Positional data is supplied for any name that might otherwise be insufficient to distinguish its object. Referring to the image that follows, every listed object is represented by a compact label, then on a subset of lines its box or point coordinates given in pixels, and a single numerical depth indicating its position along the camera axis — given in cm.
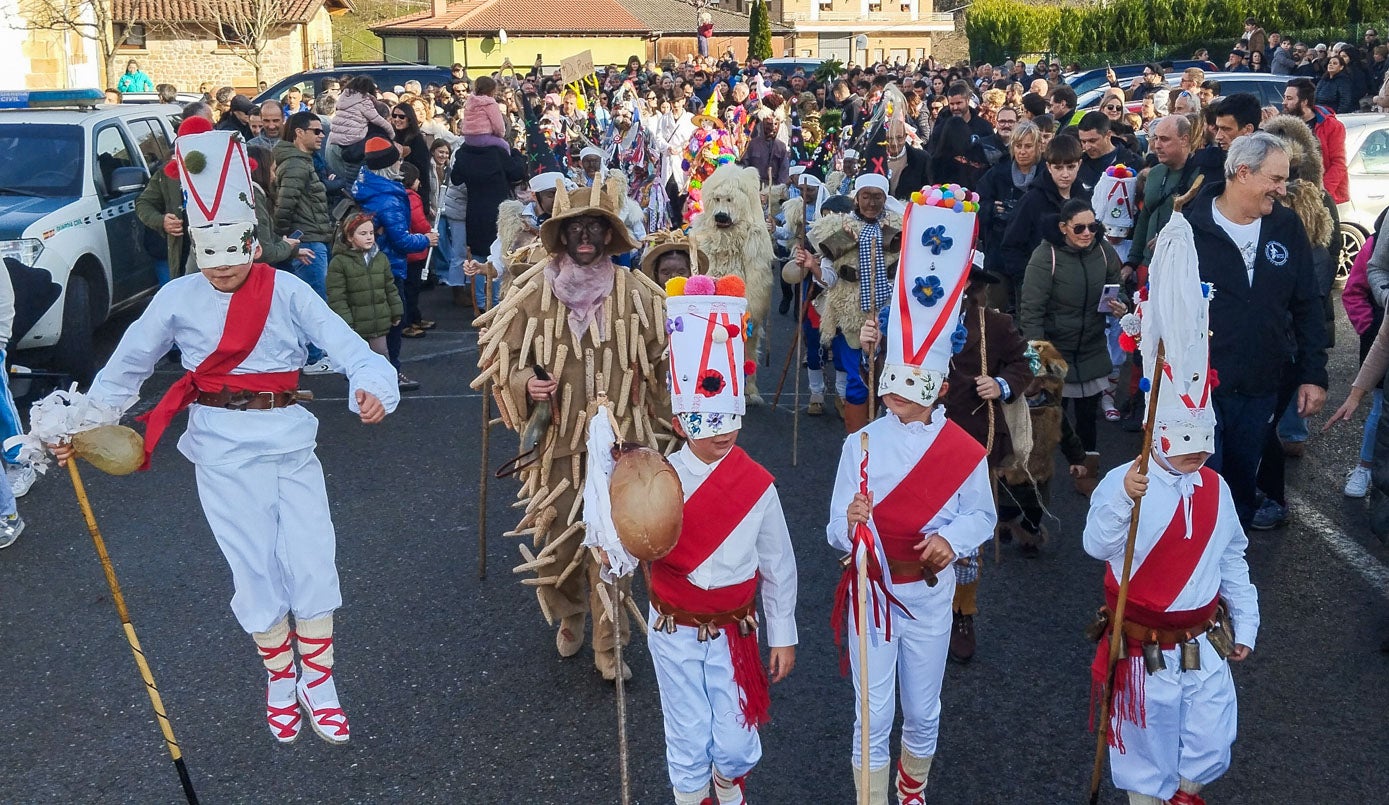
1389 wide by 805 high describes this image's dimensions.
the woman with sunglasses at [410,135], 1272
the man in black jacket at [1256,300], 566
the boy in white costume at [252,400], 430
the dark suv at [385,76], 2269
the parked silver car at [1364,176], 1248
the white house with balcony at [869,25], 8012
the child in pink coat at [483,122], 1204
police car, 962
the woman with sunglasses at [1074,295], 723
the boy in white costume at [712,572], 384
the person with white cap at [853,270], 757
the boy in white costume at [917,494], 409
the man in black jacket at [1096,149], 962
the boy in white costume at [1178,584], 381
